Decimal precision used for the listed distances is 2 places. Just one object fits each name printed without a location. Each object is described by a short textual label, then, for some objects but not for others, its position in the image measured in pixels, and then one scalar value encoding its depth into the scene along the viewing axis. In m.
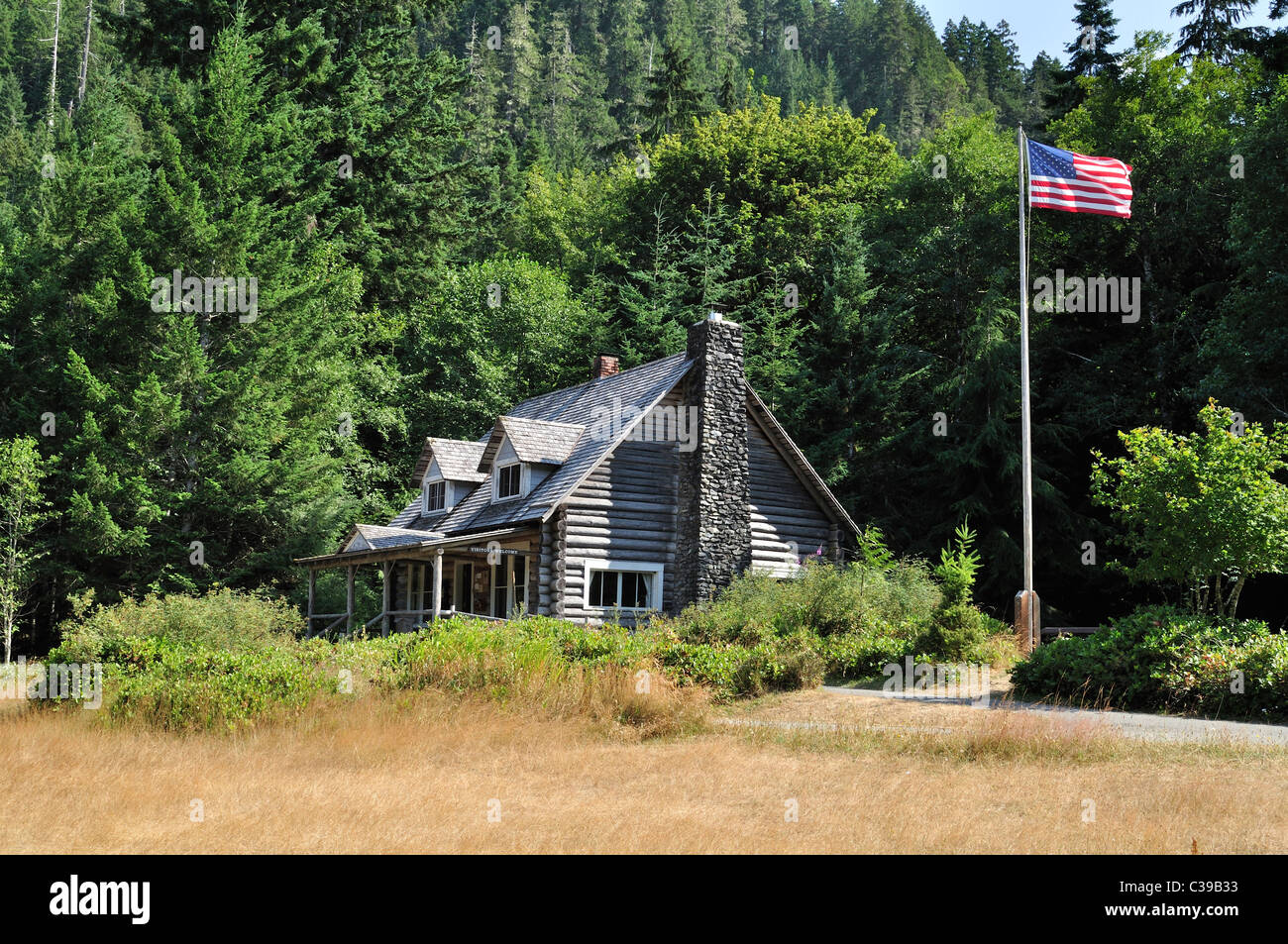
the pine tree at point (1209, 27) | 38.59
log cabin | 26.03
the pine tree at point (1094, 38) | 43.62
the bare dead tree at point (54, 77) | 73.04
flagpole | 21.77
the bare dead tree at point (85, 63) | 75.24
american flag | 22.59
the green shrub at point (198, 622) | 18.72
